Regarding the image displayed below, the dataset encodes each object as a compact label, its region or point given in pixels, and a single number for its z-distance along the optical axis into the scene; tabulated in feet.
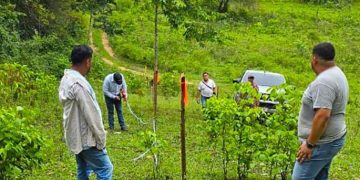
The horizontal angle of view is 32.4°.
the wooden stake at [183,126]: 25.99
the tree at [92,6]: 78.23
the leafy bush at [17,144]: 19.17
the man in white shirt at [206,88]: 55.88
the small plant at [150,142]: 25.75
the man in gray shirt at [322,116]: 17.21
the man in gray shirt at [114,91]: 44.16
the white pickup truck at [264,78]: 59.82
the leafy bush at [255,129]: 25.82
